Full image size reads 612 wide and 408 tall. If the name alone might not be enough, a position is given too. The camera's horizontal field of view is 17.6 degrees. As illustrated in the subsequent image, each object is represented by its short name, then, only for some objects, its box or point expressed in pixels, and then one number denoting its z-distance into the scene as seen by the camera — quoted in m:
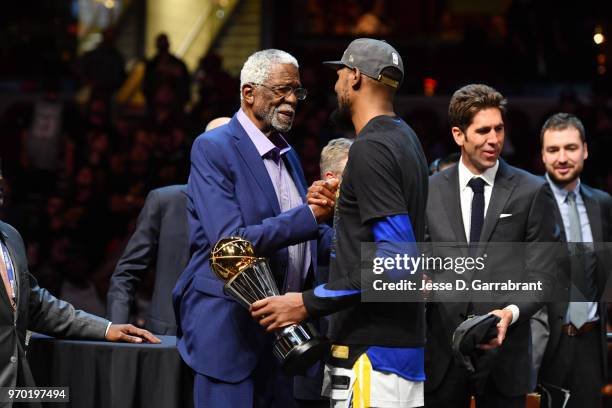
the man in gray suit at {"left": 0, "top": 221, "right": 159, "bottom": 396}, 6.82
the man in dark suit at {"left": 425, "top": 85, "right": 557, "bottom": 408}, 7.43
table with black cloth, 7.14
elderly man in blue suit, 6.78
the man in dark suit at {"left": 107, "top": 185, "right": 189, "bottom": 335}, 9.19
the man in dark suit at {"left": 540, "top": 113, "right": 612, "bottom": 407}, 9.07
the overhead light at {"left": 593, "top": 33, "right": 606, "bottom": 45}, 23.68
